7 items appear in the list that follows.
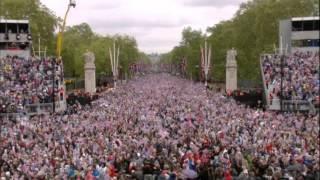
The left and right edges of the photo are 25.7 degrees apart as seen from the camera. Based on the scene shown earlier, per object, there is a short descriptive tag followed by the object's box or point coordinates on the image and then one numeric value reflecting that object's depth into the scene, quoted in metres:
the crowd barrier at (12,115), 36.77
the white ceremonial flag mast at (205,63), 79.50
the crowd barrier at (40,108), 41.34
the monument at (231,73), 67.10
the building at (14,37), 60.09
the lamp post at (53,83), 42.34
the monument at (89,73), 67.44
